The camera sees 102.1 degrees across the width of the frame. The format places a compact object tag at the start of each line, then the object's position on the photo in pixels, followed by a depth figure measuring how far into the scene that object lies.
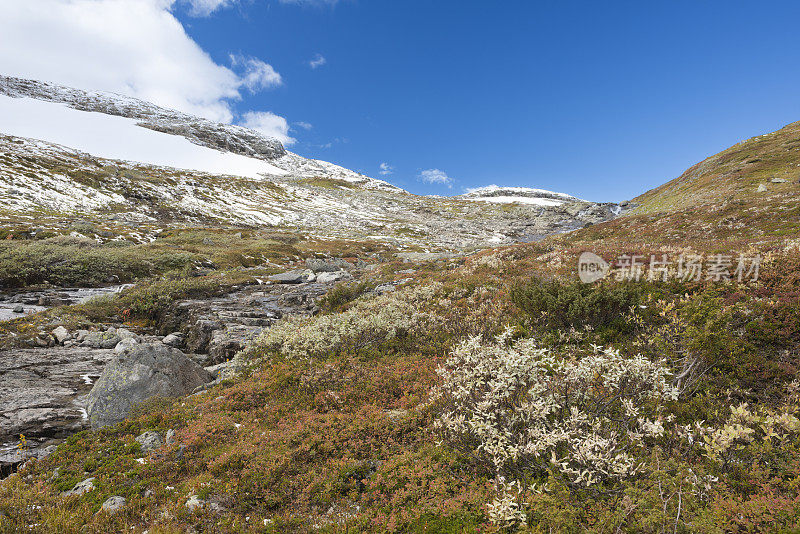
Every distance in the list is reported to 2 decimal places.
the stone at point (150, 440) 7.40
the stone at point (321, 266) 33.34
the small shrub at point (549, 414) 4.96
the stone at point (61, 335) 13.02
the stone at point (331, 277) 27.59
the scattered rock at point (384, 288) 19.69
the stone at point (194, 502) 5.60
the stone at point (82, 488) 6.00
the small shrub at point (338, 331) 11.31
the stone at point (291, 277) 27.61
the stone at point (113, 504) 5.57
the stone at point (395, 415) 7.49
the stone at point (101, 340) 13.04
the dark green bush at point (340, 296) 18.23
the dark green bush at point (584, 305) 9.74
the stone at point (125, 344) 12.48
